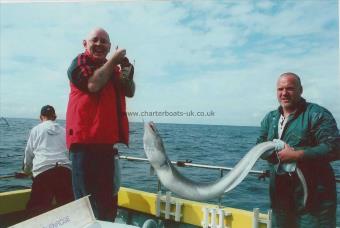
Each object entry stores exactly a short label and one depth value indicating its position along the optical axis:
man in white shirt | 4.59
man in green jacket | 3.08
